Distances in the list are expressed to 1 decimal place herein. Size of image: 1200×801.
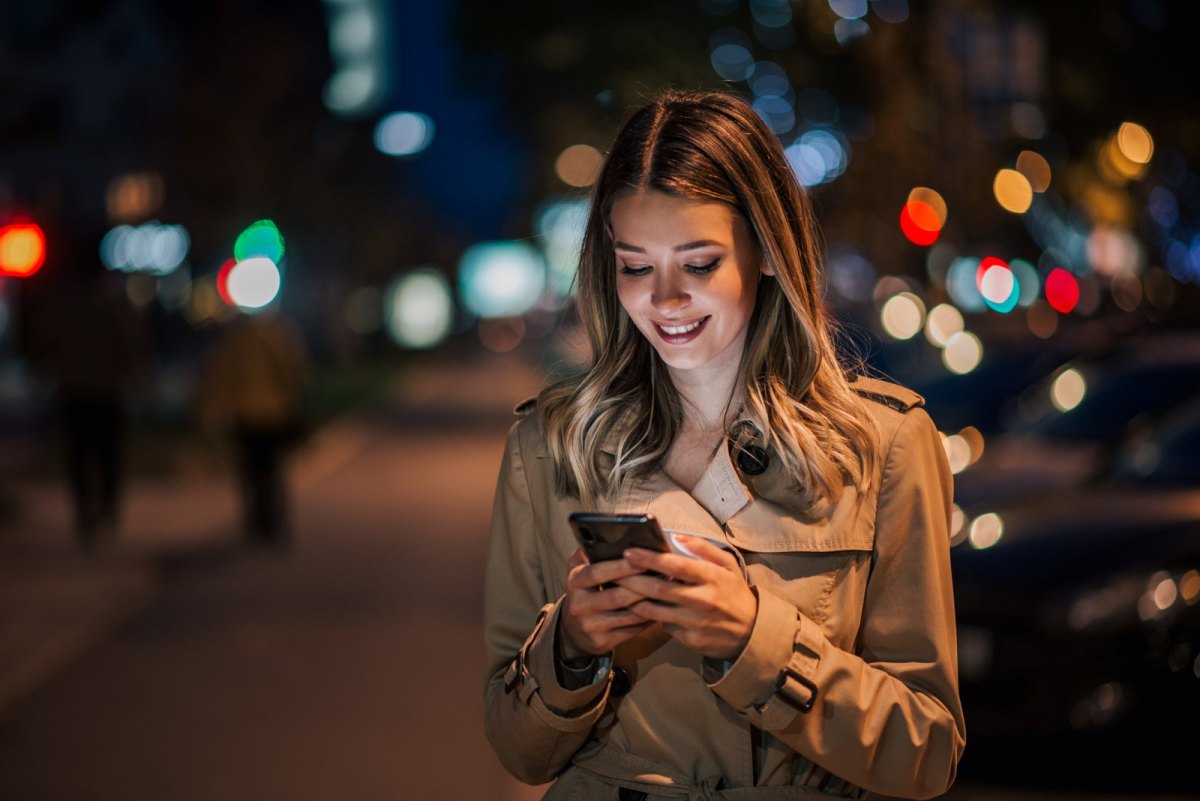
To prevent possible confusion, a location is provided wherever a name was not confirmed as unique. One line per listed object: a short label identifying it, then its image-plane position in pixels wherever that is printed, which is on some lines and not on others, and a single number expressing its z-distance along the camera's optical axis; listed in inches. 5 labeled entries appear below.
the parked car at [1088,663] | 272.2
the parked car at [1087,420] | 360.2
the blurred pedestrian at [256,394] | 551.8
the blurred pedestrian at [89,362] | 558.9
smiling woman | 95.7
